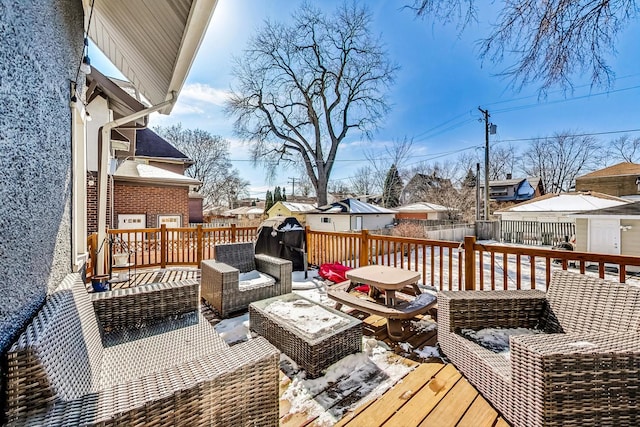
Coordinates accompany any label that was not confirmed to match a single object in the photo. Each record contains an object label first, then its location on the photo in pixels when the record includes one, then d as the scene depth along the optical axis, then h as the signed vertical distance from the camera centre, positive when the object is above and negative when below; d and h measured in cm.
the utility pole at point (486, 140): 1470 +401
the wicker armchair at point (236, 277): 329 -85
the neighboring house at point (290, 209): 2312 +38
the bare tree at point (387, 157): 2094 +460
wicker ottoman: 217 -102
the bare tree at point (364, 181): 2709 +346
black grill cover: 536 -55
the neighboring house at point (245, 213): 2974 +4
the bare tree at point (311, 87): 1364 +714
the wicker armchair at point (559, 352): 141 -84
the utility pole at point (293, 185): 4100 +440
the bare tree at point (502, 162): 2917 +573
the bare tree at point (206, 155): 2363 +537
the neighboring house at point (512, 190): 2711 +237
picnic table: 276 -97
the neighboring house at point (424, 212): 2112 +10
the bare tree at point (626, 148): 2180 +534
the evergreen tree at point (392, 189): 2408 +232
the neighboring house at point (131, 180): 589 +123
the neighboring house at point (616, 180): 1819 +235
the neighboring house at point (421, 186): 2559 +271
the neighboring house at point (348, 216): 1675 -19
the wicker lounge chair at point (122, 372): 98 -72
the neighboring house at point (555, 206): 1133 +32
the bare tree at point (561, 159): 2525 +553
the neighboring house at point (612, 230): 796 -52
